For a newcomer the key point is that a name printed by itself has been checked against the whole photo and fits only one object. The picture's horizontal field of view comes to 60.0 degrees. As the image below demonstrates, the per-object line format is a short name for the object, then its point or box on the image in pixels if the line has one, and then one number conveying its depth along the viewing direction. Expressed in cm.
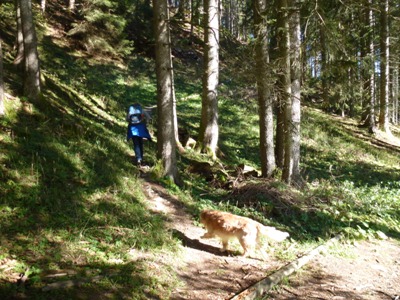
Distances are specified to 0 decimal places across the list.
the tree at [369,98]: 1917
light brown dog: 552
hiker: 887
